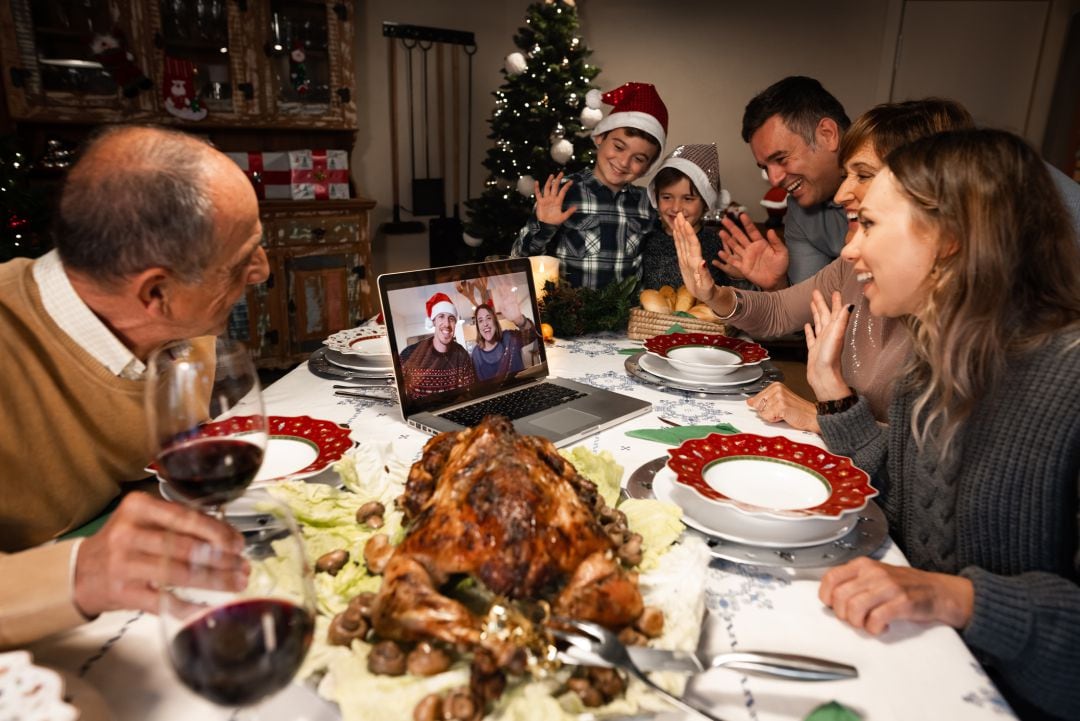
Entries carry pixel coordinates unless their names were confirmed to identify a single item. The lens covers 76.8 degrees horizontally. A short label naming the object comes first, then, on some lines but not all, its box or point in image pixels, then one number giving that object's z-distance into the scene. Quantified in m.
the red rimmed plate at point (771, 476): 1.07
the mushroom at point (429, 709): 0.67
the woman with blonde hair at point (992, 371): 1.08
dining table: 0.73
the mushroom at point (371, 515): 1.01
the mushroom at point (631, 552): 0.93
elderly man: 1.11
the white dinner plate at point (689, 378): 1.84
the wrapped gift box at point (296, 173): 4.62
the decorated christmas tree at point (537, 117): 4.82
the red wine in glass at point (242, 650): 0.56
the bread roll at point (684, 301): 2.56
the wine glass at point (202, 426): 0.79
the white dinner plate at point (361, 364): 1.83
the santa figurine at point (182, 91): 4.18
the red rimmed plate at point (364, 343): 1.88
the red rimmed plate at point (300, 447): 1.18
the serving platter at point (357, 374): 1.81
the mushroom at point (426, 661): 0.72
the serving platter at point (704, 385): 1.82
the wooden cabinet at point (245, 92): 3.85
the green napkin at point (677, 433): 1.50
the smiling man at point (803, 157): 2.77
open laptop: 1.49
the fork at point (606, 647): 0.72
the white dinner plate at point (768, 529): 1.04
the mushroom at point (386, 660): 0.71
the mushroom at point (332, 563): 0.89
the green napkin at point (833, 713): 0.73
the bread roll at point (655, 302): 2.44
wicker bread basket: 2.32
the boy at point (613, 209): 3.39
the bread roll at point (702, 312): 2.46
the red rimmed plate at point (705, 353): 1.86
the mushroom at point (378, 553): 0.87
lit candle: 2.28
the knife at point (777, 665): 0.77
